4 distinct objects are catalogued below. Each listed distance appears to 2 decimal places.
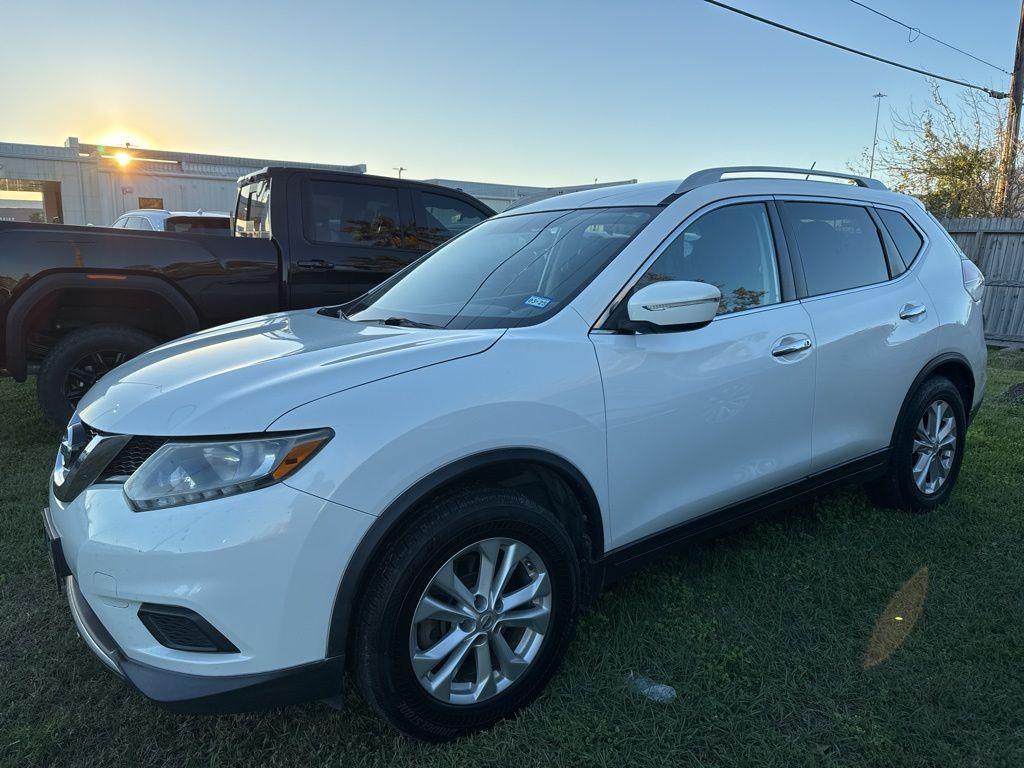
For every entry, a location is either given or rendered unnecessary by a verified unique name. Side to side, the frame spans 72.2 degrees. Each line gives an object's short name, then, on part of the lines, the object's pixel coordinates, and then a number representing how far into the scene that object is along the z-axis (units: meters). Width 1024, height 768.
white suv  1.85
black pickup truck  4.74
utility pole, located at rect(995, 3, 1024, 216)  13.67
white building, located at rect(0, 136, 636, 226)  24.34
